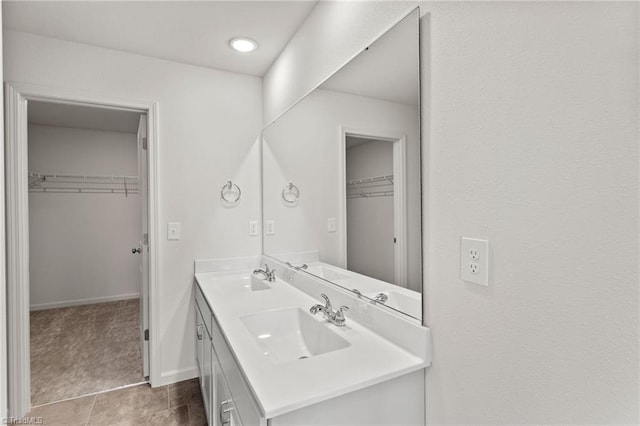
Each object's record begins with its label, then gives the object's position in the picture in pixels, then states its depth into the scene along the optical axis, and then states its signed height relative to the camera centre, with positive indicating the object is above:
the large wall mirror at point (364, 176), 1.16 +0.16
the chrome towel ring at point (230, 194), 2.50 +0.14
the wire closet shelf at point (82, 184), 4.05 +0.39
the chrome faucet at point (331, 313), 1.35 -0.42
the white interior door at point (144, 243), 2.39 -0.22
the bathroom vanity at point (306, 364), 0.90 -0.48
